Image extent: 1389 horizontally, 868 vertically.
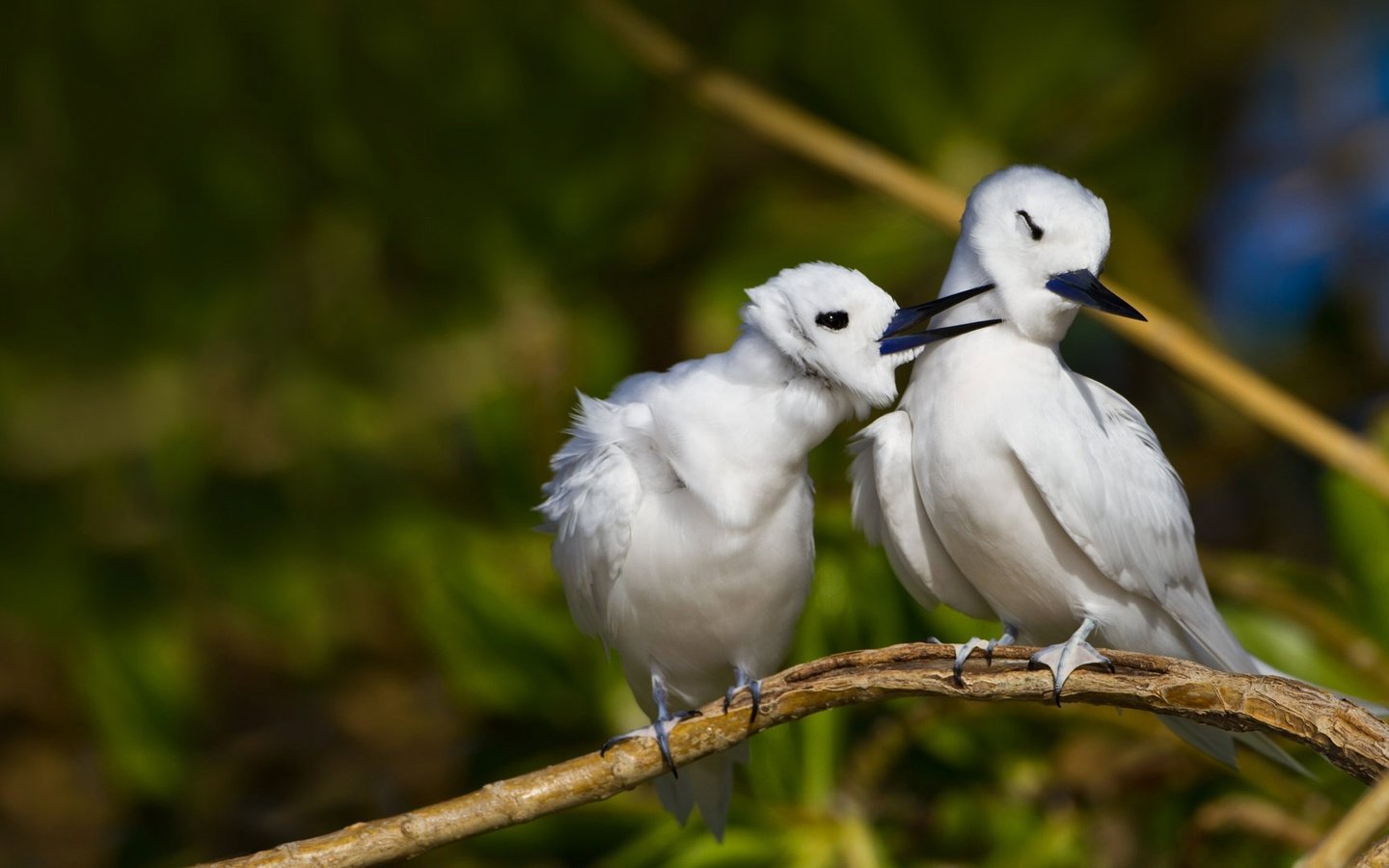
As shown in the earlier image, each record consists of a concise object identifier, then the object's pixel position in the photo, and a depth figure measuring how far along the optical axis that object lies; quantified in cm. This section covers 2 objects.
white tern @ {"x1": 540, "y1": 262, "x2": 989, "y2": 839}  646
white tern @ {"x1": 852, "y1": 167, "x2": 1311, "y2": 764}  648
